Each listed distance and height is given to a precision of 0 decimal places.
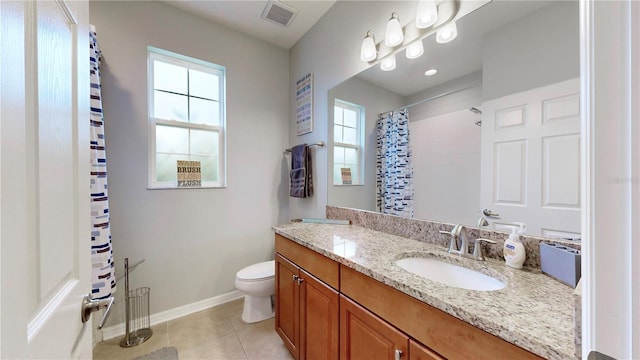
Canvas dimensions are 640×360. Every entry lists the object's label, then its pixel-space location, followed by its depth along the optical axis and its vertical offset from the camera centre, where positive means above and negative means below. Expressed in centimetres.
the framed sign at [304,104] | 226 +76
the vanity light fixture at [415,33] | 122 +87
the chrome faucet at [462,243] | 105 -31
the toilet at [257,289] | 188 -91
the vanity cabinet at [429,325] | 59 -45
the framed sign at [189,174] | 210 +5
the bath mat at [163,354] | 156 -121
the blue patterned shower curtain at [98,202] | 137 -14
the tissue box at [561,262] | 75 -29
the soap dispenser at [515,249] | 92 -29
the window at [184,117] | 202 +58
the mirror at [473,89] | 88 +44
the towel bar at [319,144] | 209 +32
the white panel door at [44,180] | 35 +0
